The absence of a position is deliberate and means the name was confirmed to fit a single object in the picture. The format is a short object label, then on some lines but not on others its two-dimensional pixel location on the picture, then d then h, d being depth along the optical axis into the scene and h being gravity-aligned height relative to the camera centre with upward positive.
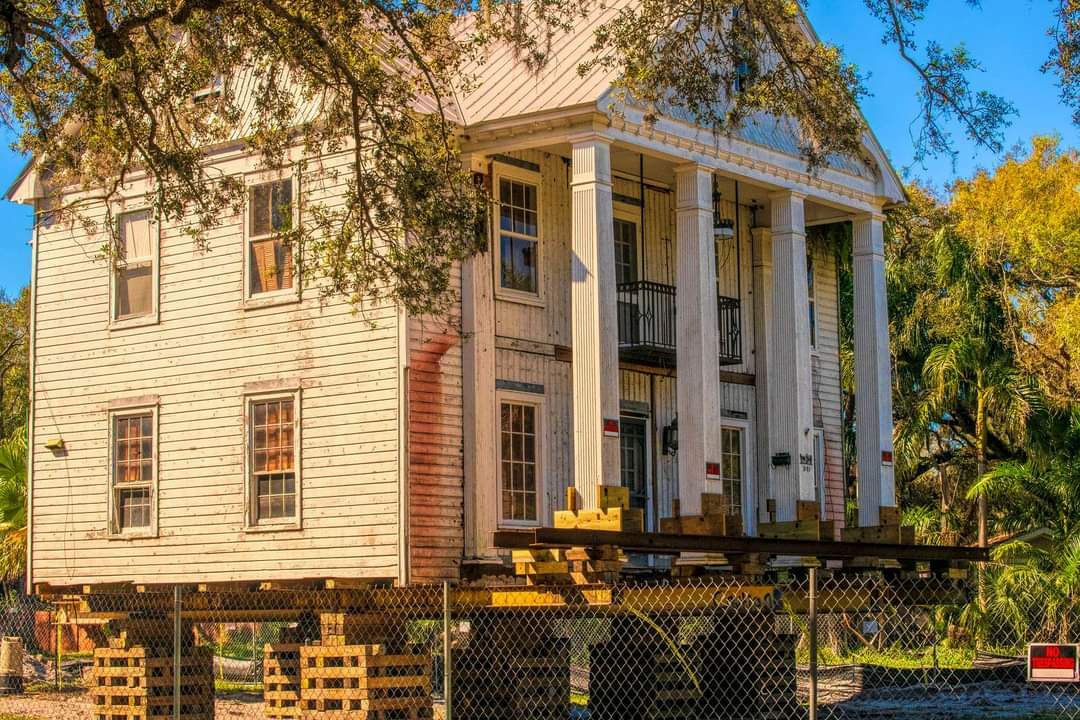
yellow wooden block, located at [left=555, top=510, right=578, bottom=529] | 18.12 -0.05
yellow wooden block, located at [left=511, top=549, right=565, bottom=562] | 16.95 -0.45
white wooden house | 19.23 +2.10
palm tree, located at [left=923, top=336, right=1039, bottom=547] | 33.94 +2.81
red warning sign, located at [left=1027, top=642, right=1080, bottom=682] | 9.69 -1.01
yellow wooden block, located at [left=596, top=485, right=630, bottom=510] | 18.16 +0.21
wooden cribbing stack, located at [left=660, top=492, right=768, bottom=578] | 19.39 -0.17
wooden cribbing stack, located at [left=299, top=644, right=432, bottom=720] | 18.00 -1.98
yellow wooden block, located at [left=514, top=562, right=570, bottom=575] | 16.88 -0.60
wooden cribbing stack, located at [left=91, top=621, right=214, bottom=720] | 19.72 -2.06
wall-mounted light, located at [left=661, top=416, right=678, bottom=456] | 23.02 +1.12
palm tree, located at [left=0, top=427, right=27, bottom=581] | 29.81 +0.27
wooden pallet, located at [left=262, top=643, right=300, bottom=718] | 20.45 -2.21
